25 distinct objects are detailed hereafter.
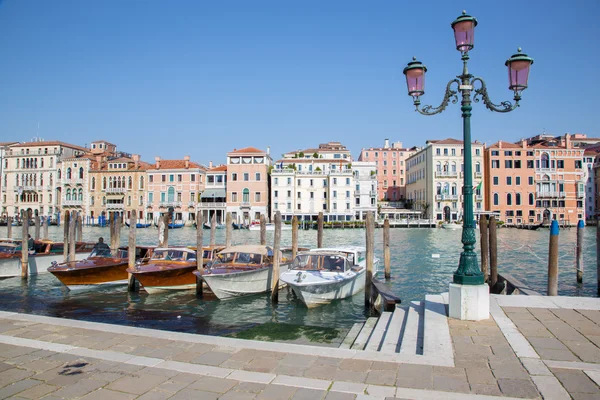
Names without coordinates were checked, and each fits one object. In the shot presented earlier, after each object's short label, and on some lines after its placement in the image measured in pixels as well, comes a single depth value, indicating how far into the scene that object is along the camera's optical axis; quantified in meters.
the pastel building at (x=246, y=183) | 62.66
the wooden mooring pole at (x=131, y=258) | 15.37
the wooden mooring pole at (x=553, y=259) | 11.35
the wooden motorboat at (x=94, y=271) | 15.56
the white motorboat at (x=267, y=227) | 56.84
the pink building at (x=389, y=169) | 88.19
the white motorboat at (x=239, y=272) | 13.60
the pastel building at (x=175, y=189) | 65.81
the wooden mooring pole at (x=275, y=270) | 13.48
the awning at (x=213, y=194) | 64.38
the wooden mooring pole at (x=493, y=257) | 13.40
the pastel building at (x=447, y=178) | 64.12
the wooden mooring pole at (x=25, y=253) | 17.61
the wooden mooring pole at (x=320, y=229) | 19.03
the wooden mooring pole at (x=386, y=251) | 17.41
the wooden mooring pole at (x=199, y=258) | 14.38
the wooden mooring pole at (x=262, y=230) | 19.38
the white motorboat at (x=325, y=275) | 12.39
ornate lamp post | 6.99
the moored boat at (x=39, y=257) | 17.95
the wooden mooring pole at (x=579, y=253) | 15.80
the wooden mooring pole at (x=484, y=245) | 14.64
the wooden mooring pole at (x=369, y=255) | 12.50
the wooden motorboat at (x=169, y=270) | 14.56
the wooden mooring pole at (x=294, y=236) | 16.56
